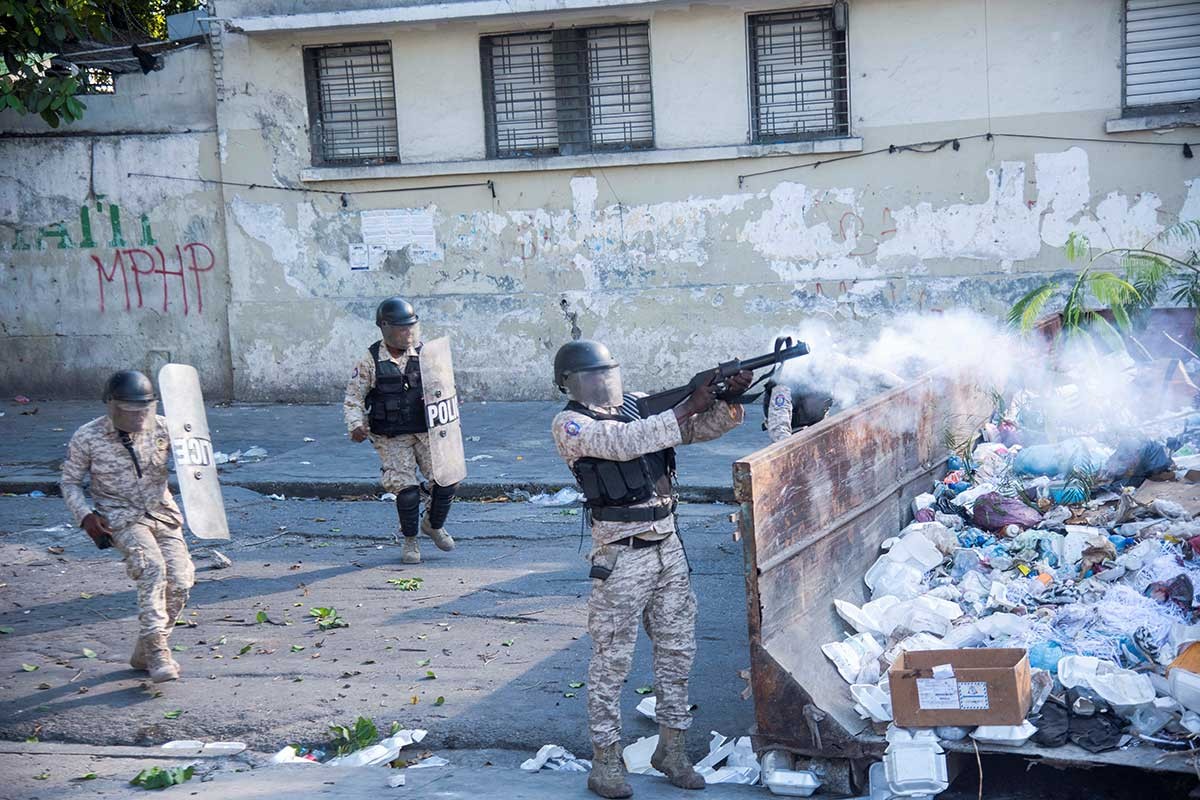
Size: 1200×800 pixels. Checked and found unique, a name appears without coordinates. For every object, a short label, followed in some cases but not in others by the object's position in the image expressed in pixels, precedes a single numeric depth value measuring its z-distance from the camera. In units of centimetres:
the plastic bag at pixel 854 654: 492
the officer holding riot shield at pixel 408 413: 774
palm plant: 864
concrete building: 1170
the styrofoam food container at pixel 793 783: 445
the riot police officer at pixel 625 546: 457
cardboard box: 420
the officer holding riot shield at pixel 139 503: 599
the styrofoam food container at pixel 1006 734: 417
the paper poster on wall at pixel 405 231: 1323
